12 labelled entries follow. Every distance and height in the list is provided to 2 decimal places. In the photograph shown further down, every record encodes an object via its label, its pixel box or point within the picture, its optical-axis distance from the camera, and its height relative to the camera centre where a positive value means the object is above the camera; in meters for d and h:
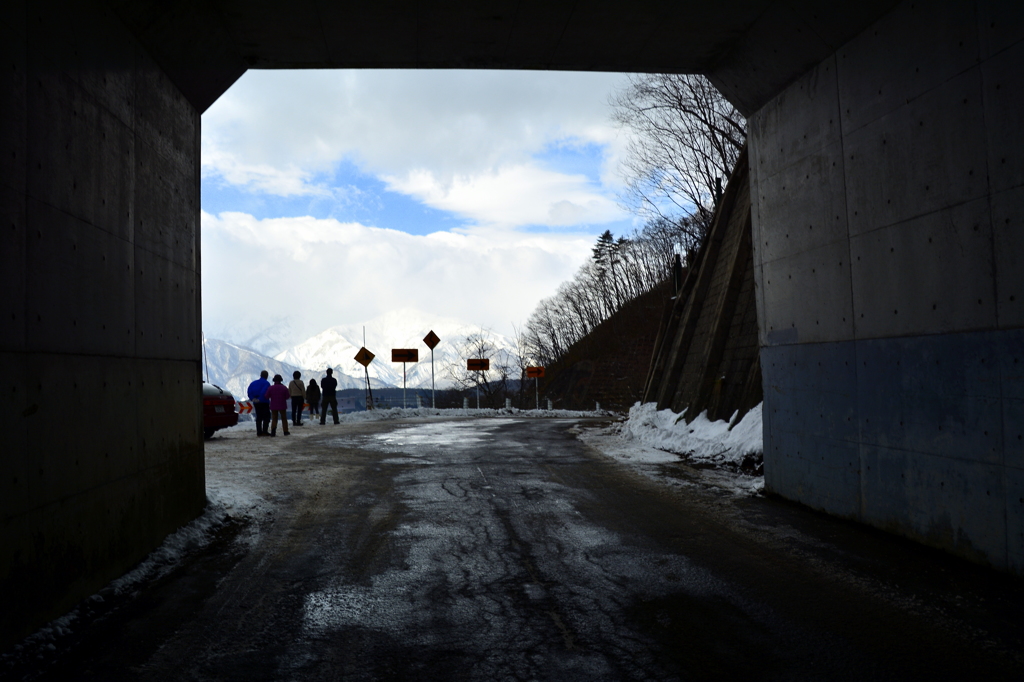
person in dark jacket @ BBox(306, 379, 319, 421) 26.23 -0.35
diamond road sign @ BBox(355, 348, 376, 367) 30.80 +1.19
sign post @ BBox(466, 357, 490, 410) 38.25 +0.92
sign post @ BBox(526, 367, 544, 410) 40.03 +0.51
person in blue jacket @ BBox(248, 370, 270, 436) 19.66 -0.42
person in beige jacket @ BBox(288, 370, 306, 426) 23.05 -0.27
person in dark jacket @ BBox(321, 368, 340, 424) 24.41 -0.14
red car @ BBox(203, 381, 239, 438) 17.33 -0.52
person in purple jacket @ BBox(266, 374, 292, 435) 19.59 -0.33
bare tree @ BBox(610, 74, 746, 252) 28.38 +9.86
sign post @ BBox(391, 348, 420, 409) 33.73 +1.35
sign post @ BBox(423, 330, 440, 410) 32.09 +1.95
